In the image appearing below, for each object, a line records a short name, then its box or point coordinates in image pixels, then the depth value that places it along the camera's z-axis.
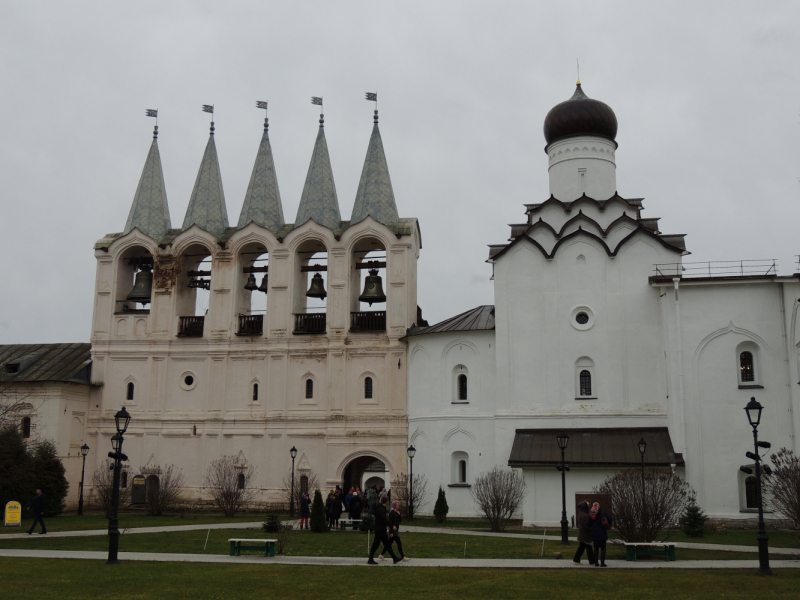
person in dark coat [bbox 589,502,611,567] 16.75
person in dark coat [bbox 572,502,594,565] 16.81
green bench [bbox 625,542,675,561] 18.00
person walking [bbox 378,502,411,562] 17.36
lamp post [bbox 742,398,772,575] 15.86
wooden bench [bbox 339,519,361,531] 26.08
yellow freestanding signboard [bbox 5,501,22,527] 26.61
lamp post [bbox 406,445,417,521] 30.67
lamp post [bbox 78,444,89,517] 34.41
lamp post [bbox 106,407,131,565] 16.44
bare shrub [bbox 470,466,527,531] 27.55
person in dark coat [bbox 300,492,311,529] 26.28
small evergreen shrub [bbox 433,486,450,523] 30.58
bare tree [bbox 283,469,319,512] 35.27
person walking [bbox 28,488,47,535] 23.94
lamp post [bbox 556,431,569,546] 21.53
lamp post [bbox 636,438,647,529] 24.32
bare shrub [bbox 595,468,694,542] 19.88
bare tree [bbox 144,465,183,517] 34.06
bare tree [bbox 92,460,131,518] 35.75
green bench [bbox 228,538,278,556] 18.02
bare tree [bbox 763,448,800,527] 20.98
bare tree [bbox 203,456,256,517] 34.94
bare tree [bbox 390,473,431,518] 32.09
